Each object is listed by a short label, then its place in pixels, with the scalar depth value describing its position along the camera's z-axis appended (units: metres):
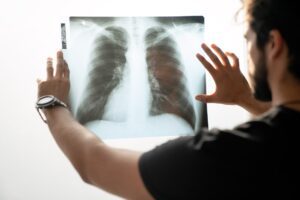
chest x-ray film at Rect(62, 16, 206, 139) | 1.36
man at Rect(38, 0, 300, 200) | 0.71
